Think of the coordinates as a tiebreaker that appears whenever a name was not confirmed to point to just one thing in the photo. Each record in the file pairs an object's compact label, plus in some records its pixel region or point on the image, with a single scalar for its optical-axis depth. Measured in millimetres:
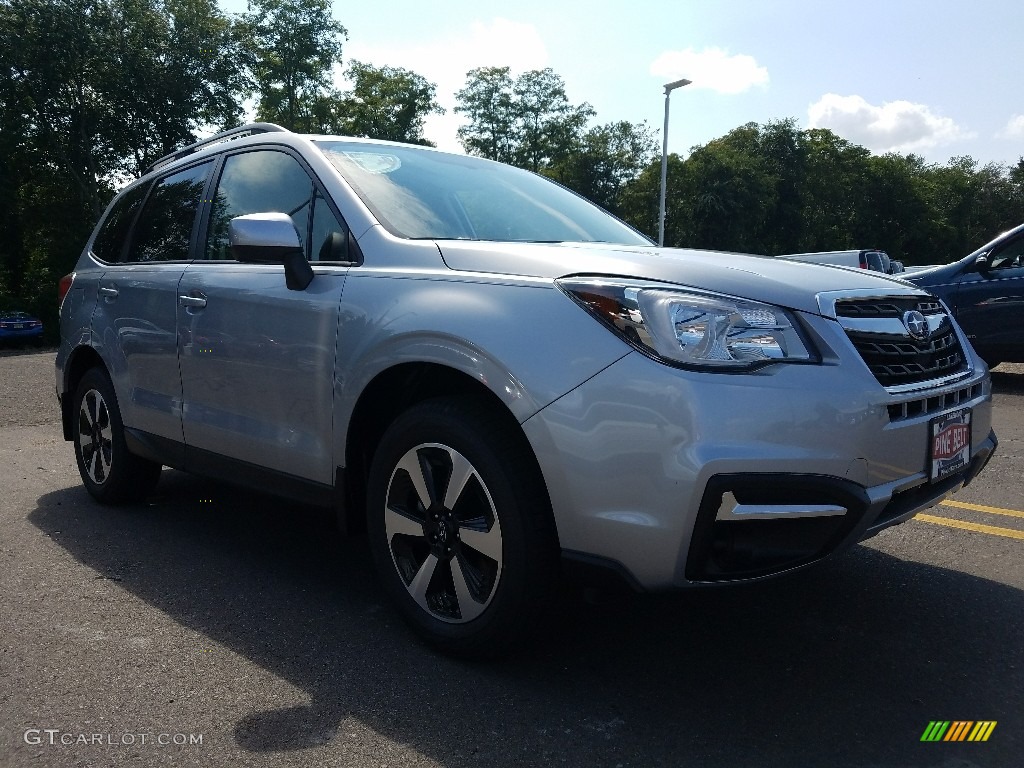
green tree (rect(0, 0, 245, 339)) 27453
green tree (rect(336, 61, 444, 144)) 43406
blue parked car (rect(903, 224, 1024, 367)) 8797
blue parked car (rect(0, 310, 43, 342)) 21859
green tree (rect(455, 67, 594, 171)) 50500
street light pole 26781
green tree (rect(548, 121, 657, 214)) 54188
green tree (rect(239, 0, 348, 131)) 38719
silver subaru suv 2275
